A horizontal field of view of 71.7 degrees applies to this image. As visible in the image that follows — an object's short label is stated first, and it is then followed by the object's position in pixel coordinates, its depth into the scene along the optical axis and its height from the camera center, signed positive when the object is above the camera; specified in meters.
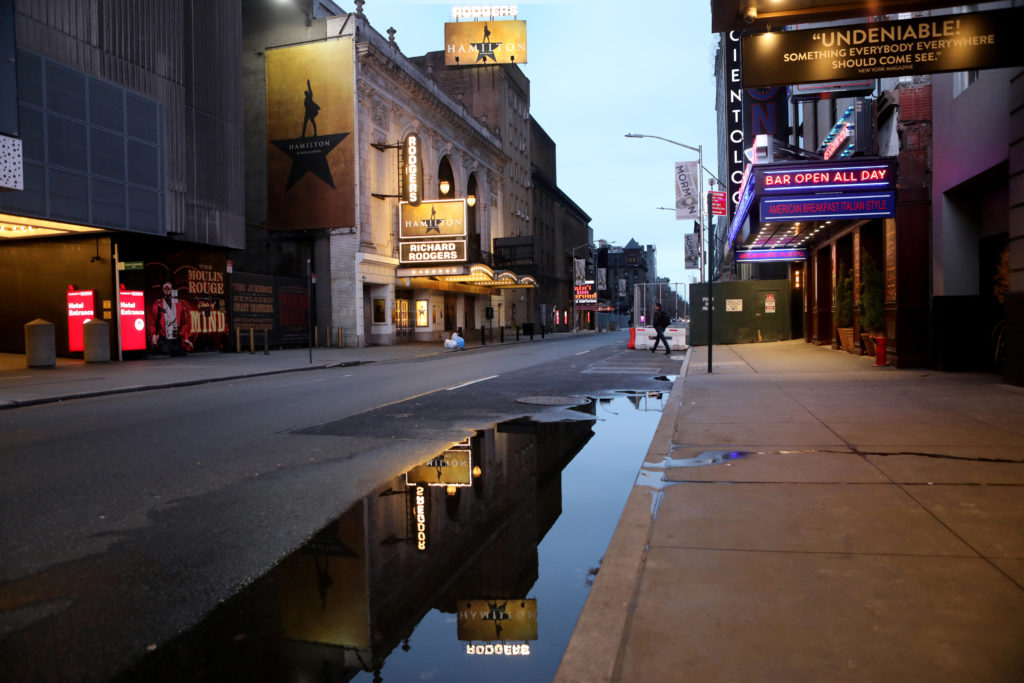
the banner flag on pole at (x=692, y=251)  58.09 +5.99
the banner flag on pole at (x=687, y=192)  35.16 +6.67
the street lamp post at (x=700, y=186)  33.10 +6.61
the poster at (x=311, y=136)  34.62 +9.72
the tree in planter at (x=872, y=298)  17.67 +0.57
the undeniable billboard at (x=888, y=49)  7.71 +2.98
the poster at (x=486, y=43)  56.59 +22.93
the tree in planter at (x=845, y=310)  20.97 +0.33
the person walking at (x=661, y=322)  27.14 +0.09
